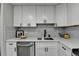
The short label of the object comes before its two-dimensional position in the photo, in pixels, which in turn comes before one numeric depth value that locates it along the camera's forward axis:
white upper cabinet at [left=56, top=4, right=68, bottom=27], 1.58
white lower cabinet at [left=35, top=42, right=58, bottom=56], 1.59
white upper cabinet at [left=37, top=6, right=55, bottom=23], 1.85
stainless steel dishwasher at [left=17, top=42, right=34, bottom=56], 1.57
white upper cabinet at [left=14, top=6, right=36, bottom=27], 1.84
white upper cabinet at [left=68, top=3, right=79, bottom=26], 1.16
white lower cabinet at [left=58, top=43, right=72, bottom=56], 0.97
